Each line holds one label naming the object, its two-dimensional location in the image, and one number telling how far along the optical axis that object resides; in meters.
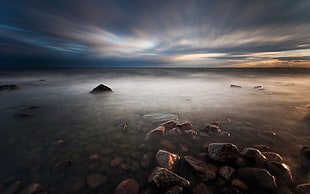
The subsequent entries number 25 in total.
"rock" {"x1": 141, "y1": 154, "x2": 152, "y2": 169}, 1.85
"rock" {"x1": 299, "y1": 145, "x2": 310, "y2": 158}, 1.94
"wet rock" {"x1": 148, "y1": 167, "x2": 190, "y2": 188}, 1.49
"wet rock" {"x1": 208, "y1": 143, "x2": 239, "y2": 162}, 1.82
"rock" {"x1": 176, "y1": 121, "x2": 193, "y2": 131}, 2.93
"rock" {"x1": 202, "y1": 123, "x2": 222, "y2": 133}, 2.76
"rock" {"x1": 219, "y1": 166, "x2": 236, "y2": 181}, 1.58
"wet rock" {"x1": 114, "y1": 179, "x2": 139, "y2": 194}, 1.48
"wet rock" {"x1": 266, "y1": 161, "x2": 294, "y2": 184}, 1.55
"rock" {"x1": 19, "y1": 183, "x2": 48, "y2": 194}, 1.46
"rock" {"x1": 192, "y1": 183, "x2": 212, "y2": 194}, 1.45
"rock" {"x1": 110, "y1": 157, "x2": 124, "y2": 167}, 1.88
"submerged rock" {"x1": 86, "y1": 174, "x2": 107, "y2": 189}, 1.56
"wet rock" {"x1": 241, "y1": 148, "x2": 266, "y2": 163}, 1.83
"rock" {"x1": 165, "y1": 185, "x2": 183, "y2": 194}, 1.43
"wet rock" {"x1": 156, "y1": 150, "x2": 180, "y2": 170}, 1.80
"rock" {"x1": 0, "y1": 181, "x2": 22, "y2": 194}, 1.45
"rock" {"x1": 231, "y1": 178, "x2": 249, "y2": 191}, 1.46
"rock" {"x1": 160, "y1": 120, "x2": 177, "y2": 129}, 3.00
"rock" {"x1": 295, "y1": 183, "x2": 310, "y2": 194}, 1.36
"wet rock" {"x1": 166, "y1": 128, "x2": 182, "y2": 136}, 2.65
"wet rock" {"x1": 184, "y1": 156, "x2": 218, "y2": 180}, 1.63
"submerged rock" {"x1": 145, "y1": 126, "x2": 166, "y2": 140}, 2.58
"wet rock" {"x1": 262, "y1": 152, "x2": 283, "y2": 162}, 1.87
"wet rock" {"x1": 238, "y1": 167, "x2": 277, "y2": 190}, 1.47
